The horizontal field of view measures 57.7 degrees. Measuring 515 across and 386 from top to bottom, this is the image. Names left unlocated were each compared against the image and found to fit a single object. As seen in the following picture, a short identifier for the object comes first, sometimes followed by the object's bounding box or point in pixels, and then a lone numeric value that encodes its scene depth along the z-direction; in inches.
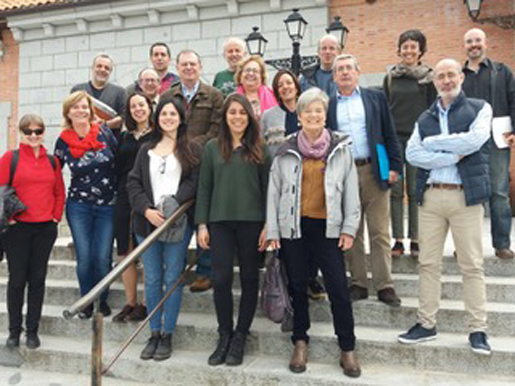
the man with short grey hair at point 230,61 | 183.0
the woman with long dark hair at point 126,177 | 161.8
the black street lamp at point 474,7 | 327.5
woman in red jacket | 153.2
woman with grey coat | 127.5
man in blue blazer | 148.3
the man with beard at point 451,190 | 129.6
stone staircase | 129.9
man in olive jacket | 167.6
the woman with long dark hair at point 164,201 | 143.6
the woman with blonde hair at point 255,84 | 157.9
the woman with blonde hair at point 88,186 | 160.7
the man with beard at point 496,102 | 167.0
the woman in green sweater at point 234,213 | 135.8
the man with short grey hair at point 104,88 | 192.5
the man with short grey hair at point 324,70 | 172.4
